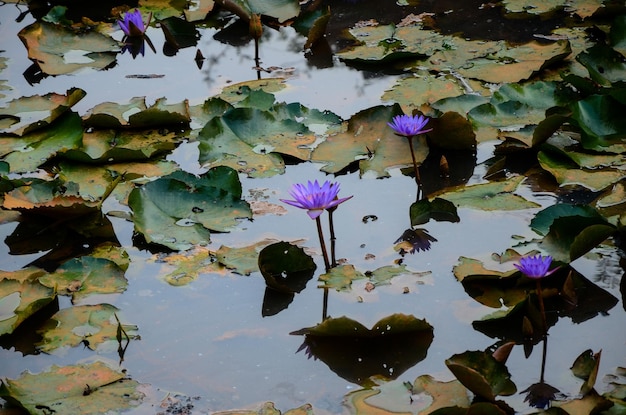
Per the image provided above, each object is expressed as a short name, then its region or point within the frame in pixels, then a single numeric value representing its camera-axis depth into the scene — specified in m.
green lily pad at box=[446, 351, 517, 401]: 3.31
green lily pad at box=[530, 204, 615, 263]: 4.00
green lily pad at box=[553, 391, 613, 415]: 3.23
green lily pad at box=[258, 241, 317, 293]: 4.14
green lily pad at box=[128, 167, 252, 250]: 4.54
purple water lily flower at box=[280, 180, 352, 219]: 4.05
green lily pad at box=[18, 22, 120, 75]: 6.61
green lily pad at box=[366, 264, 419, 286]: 4.13
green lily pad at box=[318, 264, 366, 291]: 4.13
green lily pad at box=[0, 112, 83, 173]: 5.31
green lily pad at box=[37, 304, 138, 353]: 3.87
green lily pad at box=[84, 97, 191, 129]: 5.59
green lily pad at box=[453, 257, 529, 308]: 3.98
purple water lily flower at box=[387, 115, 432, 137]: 4.62
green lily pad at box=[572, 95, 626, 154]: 5.14
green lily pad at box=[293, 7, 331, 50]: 6.70
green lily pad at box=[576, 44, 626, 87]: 5.87
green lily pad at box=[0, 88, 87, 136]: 5.61
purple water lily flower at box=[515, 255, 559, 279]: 3.56
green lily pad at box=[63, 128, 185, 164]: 5.22
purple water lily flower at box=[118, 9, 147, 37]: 7.00
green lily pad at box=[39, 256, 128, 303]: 4.20
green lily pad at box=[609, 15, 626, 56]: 6.25
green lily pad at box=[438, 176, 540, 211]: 4.67
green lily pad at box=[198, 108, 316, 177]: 5.19
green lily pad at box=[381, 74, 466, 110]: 5.80
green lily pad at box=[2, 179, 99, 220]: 4.61
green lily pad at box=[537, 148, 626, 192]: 4.82
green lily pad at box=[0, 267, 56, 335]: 3.95
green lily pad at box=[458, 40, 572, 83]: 6.05
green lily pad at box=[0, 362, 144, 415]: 3.47
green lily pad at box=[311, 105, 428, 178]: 5.12
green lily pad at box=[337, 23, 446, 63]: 6.41
